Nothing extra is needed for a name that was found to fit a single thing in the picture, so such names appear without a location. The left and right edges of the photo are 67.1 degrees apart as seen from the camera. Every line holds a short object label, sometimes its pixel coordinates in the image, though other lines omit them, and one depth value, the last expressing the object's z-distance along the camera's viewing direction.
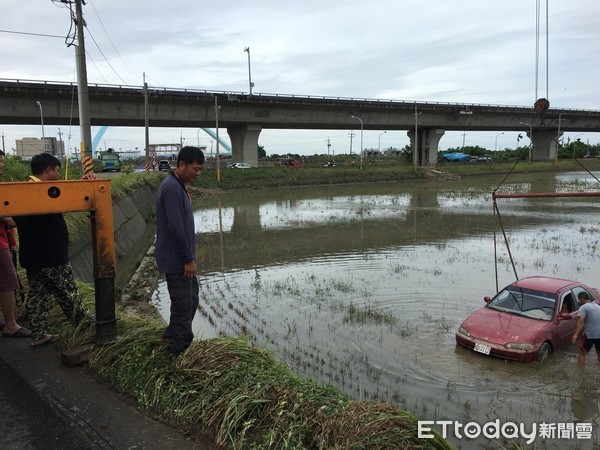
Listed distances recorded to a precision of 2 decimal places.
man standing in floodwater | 6.81
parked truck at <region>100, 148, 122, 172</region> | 52.69
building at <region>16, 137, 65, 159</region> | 71.07
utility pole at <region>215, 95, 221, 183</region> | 43.48
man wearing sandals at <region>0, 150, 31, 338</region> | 4.75
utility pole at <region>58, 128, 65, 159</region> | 68.01
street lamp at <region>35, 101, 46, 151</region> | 36.22
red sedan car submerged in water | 6.85
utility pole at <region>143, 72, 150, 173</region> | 37.15
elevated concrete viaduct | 37.78
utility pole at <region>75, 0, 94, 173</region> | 17.84
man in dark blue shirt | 3.79
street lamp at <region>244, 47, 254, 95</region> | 51.34
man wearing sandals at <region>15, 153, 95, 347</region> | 4.54
